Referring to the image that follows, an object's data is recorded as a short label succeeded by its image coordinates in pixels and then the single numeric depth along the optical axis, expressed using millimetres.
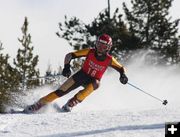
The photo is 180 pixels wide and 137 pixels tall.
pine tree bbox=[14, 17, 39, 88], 42156
